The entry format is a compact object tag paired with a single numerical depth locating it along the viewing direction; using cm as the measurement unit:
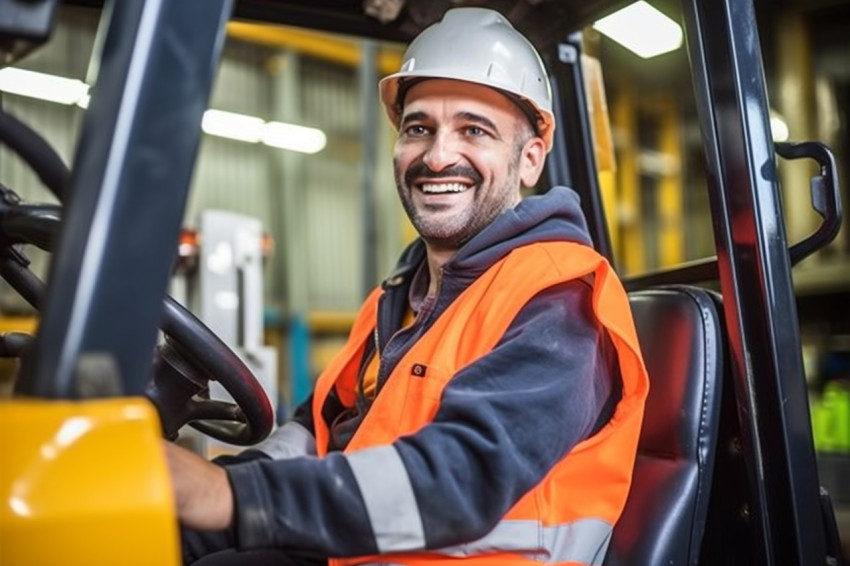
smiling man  131
